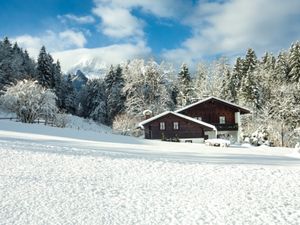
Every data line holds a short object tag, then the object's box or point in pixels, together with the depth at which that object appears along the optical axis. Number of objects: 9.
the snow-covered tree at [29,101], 32.94
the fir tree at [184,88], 47.32
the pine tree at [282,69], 44.99
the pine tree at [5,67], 43.78
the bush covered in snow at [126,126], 37.69
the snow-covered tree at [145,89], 41.52
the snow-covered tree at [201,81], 45.84
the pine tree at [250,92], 42.26
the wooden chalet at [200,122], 31.88
